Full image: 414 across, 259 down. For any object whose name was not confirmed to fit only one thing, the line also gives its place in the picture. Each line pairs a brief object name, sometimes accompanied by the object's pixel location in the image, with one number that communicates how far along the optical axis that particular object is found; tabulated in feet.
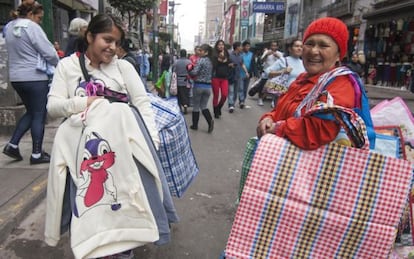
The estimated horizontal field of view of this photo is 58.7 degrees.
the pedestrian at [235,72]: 32.71
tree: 55.42
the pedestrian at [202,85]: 24.66
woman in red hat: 4.76
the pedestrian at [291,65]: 19.72
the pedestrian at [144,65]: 43.03
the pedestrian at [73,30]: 11.49
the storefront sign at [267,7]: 95.91
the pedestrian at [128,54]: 14.28
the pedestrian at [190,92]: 32.18
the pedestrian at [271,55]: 31.06
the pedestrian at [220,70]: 27.55
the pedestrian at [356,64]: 35.19
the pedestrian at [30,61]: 13.83
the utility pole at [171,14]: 124.42
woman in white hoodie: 6.11
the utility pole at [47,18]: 22.86
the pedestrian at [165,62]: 57.04
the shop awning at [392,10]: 51.10
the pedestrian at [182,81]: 31.27
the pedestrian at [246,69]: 35.25
